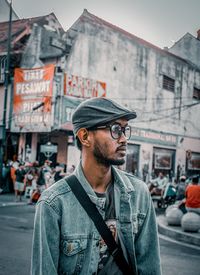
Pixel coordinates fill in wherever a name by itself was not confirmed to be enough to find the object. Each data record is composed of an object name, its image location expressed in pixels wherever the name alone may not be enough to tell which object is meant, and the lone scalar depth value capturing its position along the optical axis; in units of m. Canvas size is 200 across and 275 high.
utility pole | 21.28
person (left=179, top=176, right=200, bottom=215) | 11.24
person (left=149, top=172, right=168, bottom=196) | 18.78
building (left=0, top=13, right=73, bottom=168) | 23.36
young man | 2.04
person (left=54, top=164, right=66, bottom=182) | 17.36
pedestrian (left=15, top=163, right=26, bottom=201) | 17.44
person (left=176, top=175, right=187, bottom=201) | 15.57
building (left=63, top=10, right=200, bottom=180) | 25.55
